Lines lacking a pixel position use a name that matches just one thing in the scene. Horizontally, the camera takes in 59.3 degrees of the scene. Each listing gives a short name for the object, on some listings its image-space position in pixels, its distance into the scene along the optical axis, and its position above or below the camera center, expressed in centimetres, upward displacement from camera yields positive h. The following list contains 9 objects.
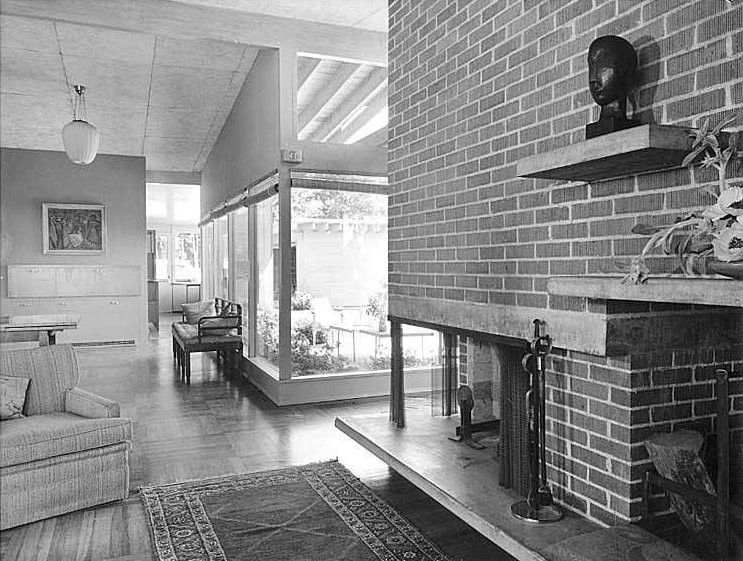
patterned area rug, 277 -121
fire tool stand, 243 -71
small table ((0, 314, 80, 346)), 469 -47
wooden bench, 675 -77
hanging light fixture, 595 +116
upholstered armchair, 302 -87
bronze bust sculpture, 210 +59
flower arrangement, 163 +9
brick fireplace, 204 +14
